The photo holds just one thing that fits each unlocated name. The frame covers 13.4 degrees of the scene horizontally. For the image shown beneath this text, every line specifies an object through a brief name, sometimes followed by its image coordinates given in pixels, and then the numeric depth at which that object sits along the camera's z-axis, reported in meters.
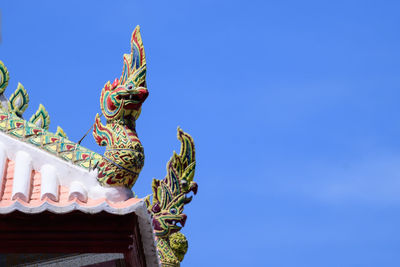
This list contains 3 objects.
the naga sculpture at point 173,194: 24.63
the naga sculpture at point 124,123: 17.15
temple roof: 15.90
